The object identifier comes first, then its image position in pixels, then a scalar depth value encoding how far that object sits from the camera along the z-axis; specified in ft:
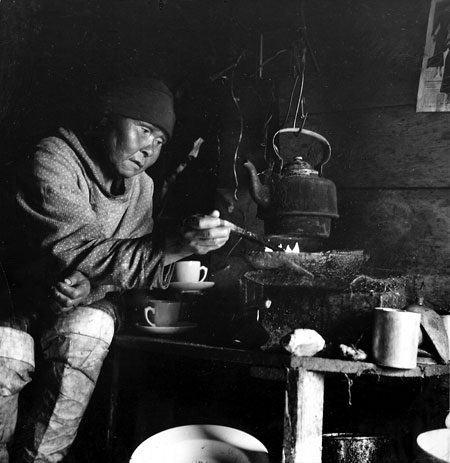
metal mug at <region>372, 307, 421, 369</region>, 4.95
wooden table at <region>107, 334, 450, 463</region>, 4.80
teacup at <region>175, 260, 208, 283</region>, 7.28
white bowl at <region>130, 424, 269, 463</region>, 5.57
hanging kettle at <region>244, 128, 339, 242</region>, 6.81
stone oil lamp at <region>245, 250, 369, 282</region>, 5.82
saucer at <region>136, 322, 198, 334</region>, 6.56
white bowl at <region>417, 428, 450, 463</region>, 4.95
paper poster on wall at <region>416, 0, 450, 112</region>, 7.43
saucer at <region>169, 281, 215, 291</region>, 7.14
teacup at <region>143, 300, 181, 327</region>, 6.72
